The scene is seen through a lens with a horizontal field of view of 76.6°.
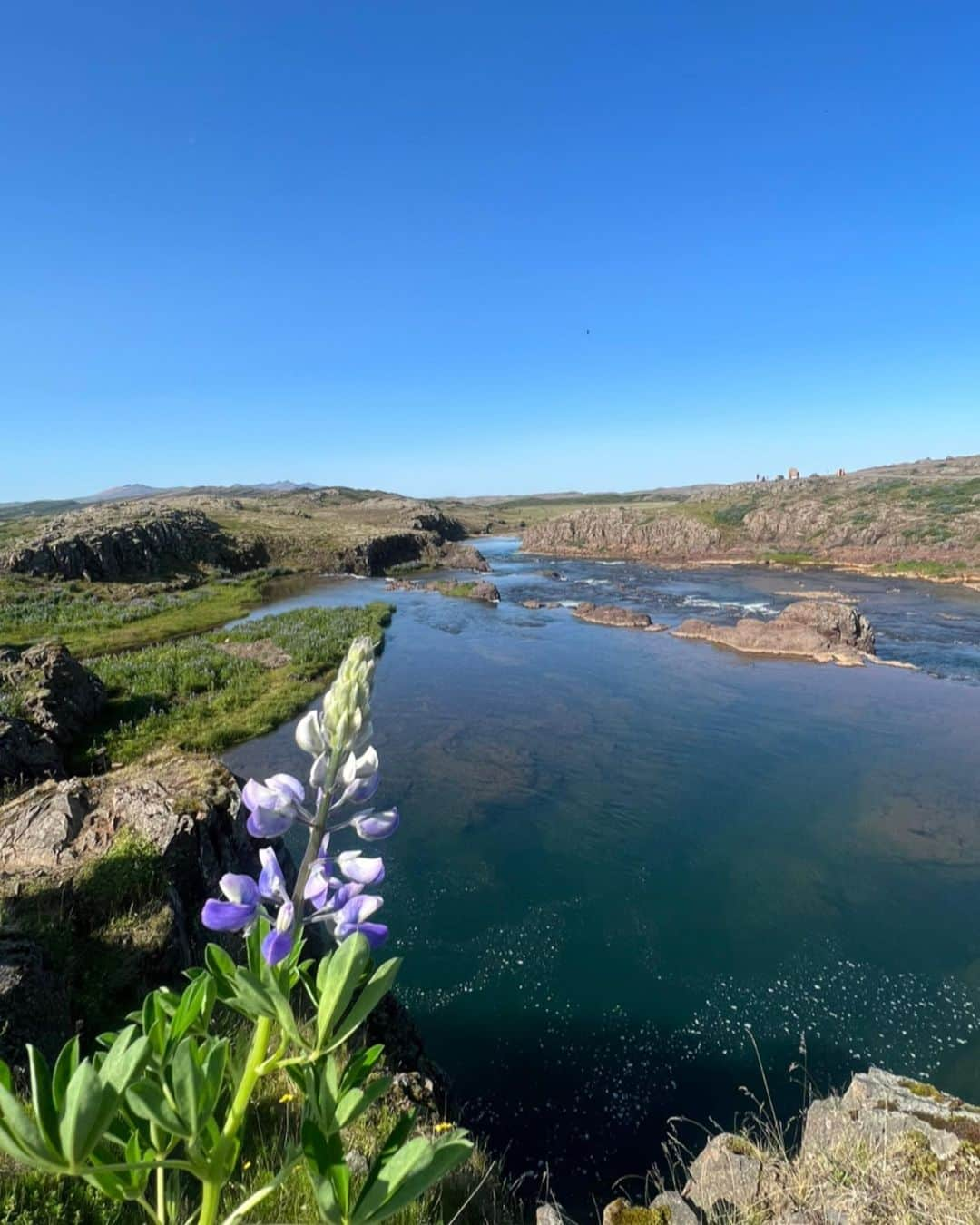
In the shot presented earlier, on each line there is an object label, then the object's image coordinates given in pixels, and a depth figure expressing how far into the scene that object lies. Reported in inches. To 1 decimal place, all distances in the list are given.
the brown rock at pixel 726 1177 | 174.2
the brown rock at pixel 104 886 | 206.1
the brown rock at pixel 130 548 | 1825.8
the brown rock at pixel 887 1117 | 191.0
